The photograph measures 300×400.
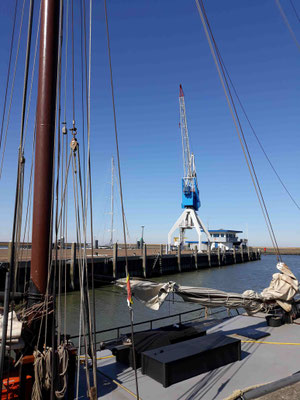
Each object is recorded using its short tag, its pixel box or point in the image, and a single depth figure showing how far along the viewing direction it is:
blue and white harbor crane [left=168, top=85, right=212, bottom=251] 74.69
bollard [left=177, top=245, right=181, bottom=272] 57.72
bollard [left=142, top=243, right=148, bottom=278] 48.22
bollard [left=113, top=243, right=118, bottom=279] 41.69
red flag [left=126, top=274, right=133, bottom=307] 5.67
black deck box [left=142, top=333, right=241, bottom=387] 6.84
